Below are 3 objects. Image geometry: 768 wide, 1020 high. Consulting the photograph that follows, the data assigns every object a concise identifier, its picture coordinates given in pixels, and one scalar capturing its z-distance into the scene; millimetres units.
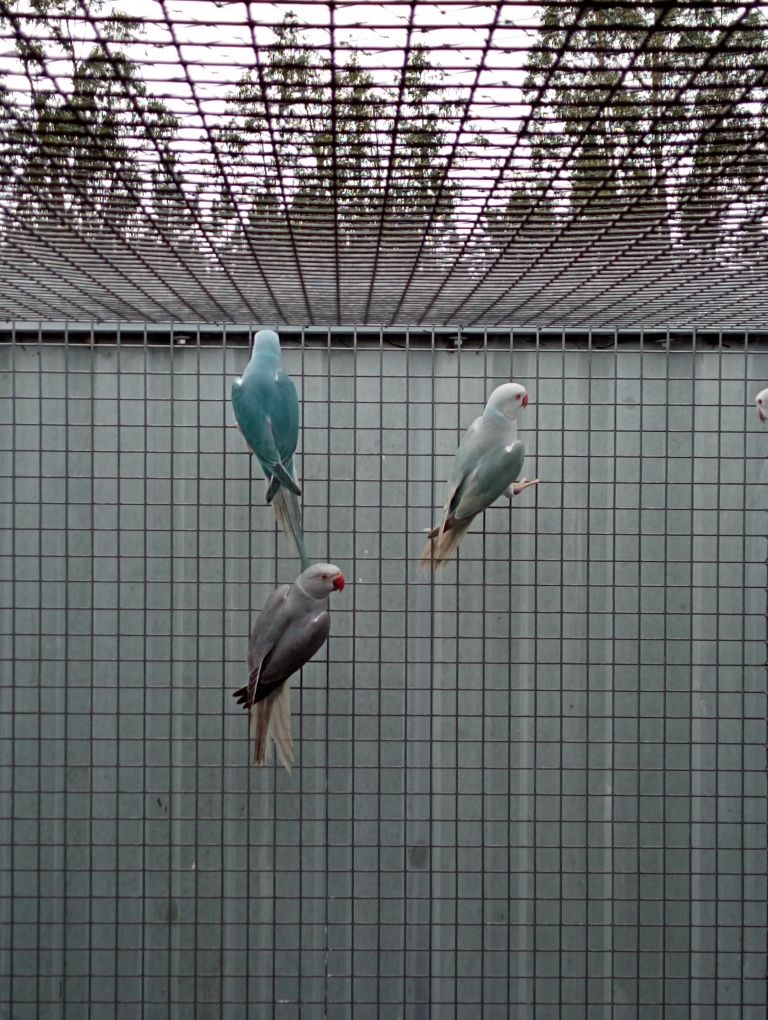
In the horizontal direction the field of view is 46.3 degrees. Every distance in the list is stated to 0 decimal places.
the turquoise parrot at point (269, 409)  1329
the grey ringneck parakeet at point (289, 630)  1345
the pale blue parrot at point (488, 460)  1371
